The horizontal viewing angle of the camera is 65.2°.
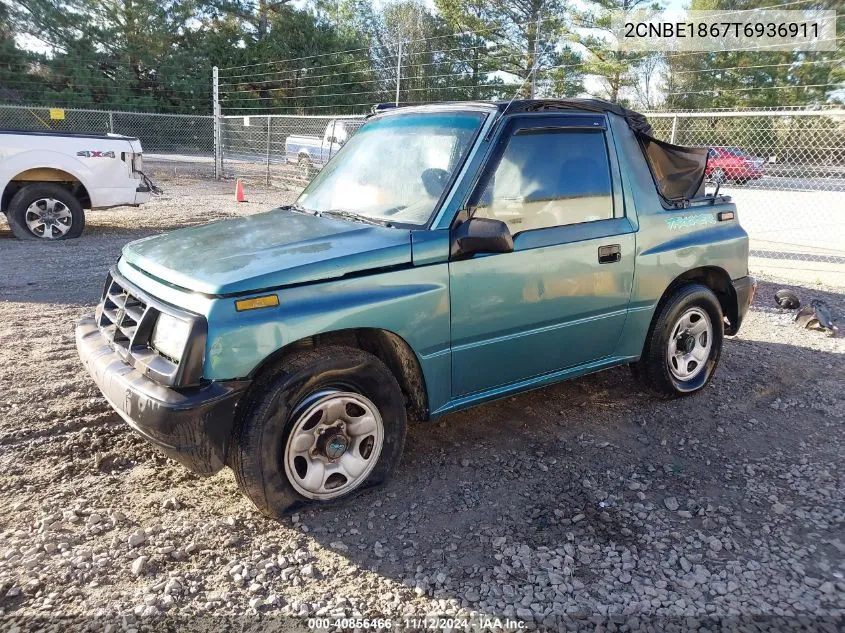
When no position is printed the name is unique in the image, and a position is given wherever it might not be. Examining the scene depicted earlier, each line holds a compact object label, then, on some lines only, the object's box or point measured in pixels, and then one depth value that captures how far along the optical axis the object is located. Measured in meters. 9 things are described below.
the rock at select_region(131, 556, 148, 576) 2.75
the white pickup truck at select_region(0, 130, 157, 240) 8.88
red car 15.90
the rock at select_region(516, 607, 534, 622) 2.59
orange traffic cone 14.60
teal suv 2.86
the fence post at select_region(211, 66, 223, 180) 18.69
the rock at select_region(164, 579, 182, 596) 2.65
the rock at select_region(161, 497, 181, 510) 3.23
